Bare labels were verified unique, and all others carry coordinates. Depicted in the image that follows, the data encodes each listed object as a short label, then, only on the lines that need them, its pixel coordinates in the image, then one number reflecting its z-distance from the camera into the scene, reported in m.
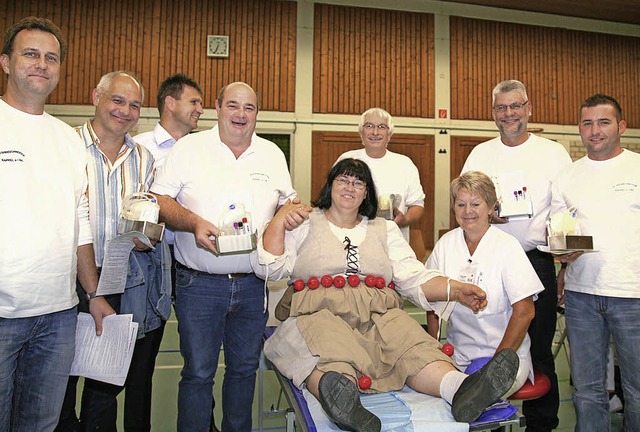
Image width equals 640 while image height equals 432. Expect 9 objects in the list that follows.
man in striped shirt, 2.29
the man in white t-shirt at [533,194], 2.88
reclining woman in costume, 1.75
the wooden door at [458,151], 9.54
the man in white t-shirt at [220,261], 2.42
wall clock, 8.59
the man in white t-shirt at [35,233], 1.70
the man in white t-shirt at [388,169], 3.77
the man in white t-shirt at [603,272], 2.50
